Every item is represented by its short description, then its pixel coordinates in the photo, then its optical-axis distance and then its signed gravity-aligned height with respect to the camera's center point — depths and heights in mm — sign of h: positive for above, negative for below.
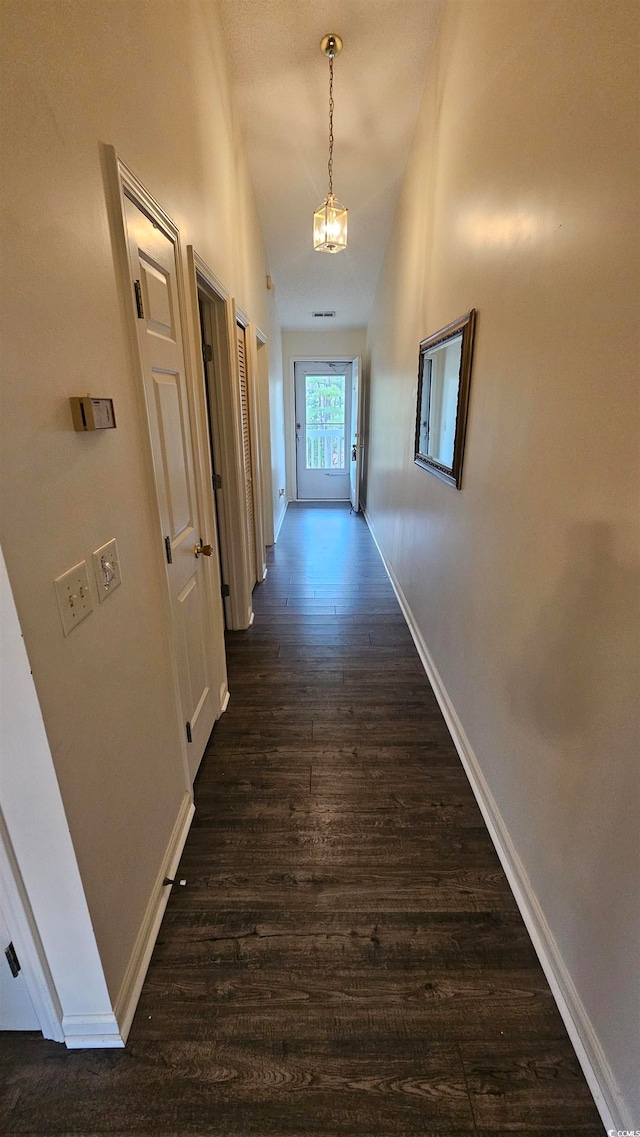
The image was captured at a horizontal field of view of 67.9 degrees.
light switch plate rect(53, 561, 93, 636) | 923 -357
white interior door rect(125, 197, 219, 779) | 1367 -170
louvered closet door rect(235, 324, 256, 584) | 3324 -302
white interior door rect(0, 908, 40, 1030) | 1089 -1338
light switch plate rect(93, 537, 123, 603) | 1072 -355
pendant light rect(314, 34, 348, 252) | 2629 +958
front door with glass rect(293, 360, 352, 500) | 6866 -307
